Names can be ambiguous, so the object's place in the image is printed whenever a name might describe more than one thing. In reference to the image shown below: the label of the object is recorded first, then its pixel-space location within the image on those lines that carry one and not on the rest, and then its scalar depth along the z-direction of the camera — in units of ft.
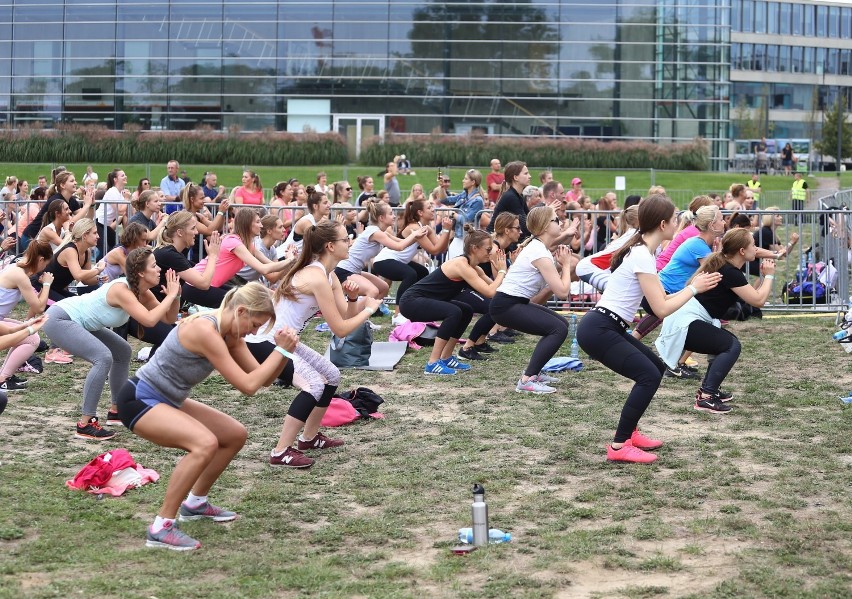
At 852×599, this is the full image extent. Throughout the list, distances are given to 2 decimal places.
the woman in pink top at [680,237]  40.24
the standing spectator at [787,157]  161.99
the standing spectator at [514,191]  44.88
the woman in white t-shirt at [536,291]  34.09
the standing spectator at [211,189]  71.15
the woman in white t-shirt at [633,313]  26.89
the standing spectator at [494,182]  62.59
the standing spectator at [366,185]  65.92
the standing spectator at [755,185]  103.49
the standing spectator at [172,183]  73.56
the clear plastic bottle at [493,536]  21.21
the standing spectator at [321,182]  72.21
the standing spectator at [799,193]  96.32
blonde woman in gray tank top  21.07
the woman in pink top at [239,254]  39.96
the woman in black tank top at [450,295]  37.17
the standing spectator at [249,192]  65.10
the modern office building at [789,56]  279.28
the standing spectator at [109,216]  54.65
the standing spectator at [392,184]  75.10
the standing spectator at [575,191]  72.12
